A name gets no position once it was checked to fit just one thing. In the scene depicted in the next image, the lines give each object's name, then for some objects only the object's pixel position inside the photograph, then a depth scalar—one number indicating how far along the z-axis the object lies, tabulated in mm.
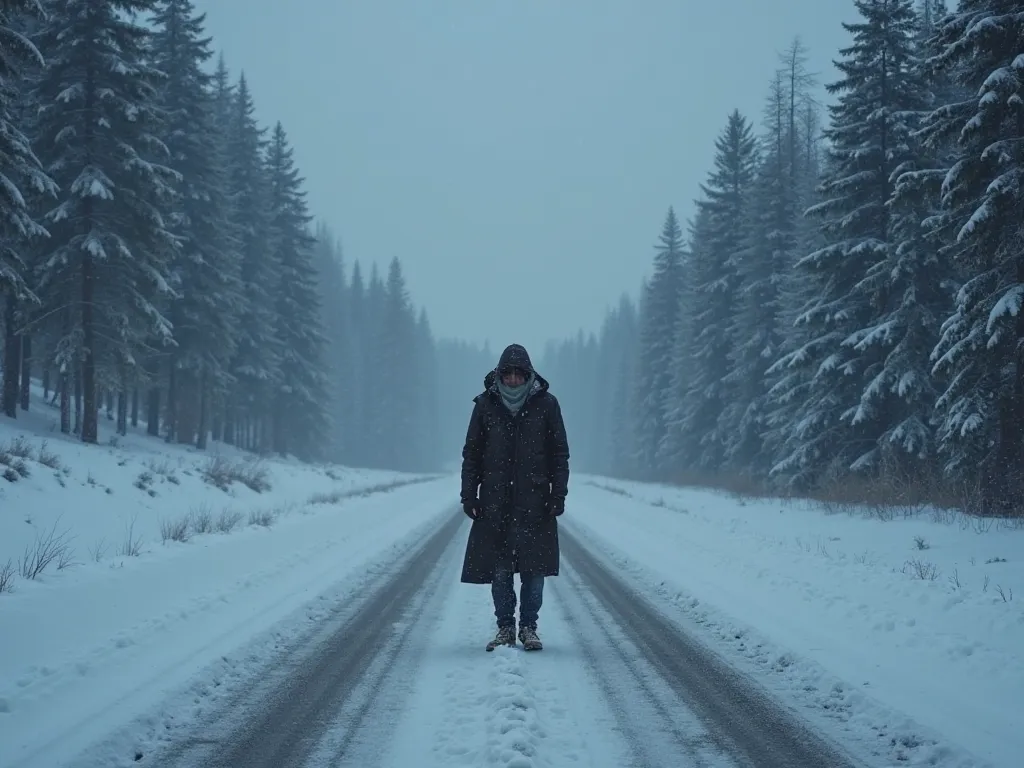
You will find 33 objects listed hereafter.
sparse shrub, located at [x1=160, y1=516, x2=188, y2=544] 11484
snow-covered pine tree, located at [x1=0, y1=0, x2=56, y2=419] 15367
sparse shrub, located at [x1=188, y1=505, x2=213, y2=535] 12720
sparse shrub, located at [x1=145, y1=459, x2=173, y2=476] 17448
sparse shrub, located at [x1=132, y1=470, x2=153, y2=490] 15625
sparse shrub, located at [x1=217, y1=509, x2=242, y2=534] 13211
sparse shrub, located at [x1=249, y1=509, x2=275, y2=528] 14634
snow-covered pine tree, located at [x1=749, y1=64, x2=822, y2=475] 29375
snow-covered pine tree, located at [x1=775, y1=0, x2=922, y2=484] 19578
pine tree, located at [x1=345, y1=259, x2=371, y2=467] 68750
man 6590
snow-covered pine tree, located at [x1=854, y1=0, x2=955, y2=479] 17797
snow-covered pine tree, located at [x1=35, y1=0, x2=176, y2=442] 21436
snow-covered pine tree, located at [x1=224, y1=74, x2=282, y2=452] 35500
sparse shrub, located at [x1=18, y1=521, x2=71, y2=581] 7912
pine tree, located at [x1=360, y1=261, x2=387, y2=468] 67688
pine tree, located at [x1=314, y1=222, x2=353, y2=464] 64562
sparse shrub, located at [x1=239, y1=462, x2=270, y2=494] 21438
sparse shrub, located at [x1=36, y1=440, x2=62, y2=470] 13922
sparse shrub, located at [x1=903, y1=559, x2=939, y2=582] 8672
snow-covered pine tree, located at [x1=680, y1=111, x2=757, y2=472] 34906
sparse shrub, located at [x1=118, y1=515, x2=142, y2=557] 9884
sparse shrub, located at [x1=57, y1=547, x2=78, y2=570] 8523
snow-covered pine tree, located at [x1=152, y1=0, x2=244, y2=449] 29156
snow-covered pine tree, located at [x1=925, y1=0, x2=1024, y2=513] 12258
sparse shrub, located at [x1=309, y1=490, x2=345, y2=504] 21338
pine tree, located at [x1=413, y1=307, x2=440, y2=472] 78938
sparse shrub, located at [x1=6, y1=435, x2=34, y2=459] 13656
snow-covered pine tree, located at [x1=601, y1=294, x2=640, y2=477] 66750
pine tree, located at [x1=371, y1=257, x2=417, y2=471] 67750
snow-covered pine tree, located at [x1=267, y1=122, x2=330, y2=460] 40031
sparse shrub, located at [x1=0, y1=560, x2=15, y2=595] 7000
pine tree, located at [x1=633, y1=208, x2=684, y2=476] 47344
